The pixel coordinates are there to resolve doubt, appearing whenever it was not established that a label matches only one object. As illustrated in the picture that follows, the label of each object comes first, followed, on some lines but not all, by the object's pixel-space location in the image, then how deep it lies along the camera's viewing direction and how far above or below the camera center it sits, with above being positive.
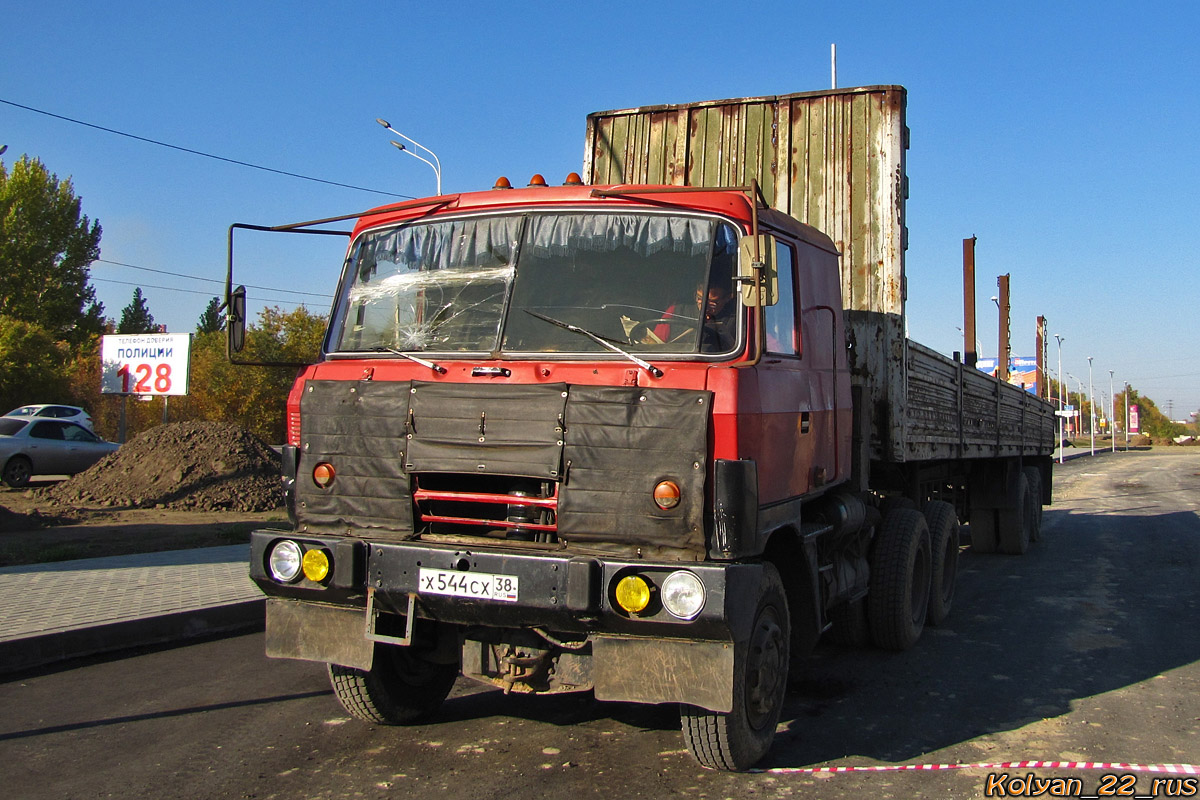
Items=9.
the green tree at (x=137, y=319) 83.19 +10.15
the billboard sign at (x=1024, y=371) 52.56 +4.08
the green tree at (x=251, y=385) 41.28 +2.13
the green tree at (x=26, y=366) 35.75 +2.46
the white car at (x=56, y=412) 24.78 +0.51
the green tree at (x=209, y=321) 88.90 +10.62
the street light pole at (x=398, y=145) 20.89 +6.38
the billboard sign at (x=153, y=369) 23.36 +1.58
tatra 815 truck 3.58 -0.09
